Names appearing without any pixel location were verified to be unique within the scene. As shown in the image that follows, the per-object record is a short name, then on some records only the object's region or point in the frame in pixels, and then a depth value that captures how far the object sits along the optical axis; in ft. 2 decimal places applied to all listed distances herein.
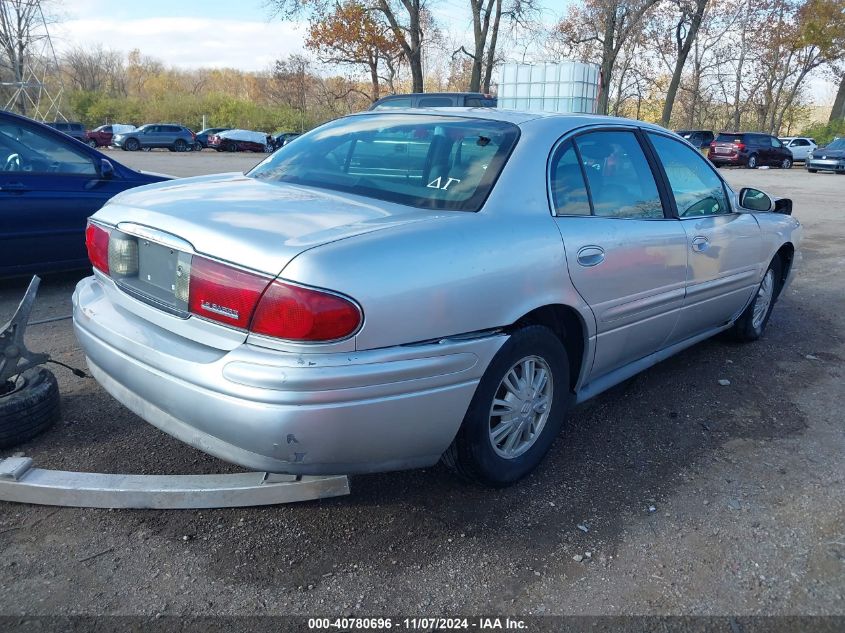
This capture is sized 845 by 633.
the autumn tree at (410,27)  99.60
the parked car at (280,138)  139.31
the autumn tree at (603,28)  103.86
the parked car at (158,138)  128.98
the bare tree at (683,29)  112.57
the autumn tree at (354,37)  106.22
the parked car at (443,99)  36.60
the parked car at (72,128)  120.26
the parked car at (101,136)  133.45
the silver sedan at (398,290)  6.91
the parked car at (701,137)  109.29
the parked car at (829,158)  91.71
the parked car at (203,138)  141.61
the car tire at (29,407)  9.55
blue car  16.98
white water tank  39.55
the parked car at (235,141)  136.26
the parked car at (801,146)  118.21
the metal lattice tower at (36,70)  134.62
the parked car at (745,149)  96.12
